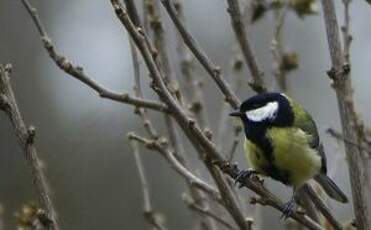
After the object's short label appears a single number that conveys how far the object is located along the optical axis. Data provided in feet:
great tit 19.06
